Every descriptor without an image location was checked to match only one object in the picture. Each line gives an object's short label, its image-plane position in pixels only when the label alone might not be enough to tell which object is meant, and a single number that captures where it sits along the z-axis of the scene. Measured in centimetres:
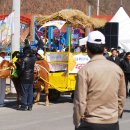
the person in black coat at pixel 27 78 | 1448
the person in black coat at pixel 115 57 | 1854
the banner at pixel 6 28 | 1720
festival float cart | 1634
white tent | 3419
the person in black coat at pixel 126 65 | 1859
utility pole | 1856
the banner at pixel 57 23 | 1645
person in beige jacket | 540
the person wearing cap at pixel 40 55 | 1617
